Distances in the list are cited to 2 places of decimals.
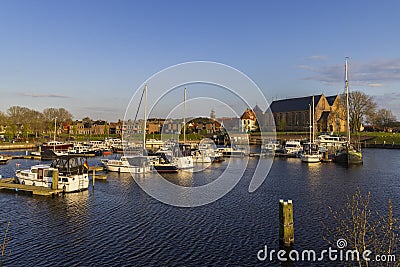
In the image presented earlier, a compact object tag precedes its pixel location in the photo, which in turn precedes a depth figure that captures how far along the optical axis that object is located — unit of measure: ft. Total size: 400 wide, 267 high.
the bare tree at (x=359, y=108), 331.57
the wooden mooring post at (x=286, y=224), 52.54
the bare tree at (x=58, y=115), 408.75
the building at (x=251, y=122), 390.21
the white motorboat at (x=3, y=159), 168.46
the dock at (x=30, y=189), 86.89
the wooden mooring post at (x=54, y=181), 88.44
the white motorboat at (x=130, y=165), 128.16
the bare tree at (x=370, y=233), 49.99
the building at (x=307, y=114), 388.57
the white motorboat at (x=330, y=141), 247.09
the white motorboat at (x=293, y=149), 223.26
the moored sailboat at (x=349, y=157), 167.94
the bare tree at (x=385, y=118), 407.44
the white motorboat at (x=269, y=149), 225.52
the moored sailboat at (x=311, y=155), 178.40
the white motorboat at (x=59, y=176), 90.38
